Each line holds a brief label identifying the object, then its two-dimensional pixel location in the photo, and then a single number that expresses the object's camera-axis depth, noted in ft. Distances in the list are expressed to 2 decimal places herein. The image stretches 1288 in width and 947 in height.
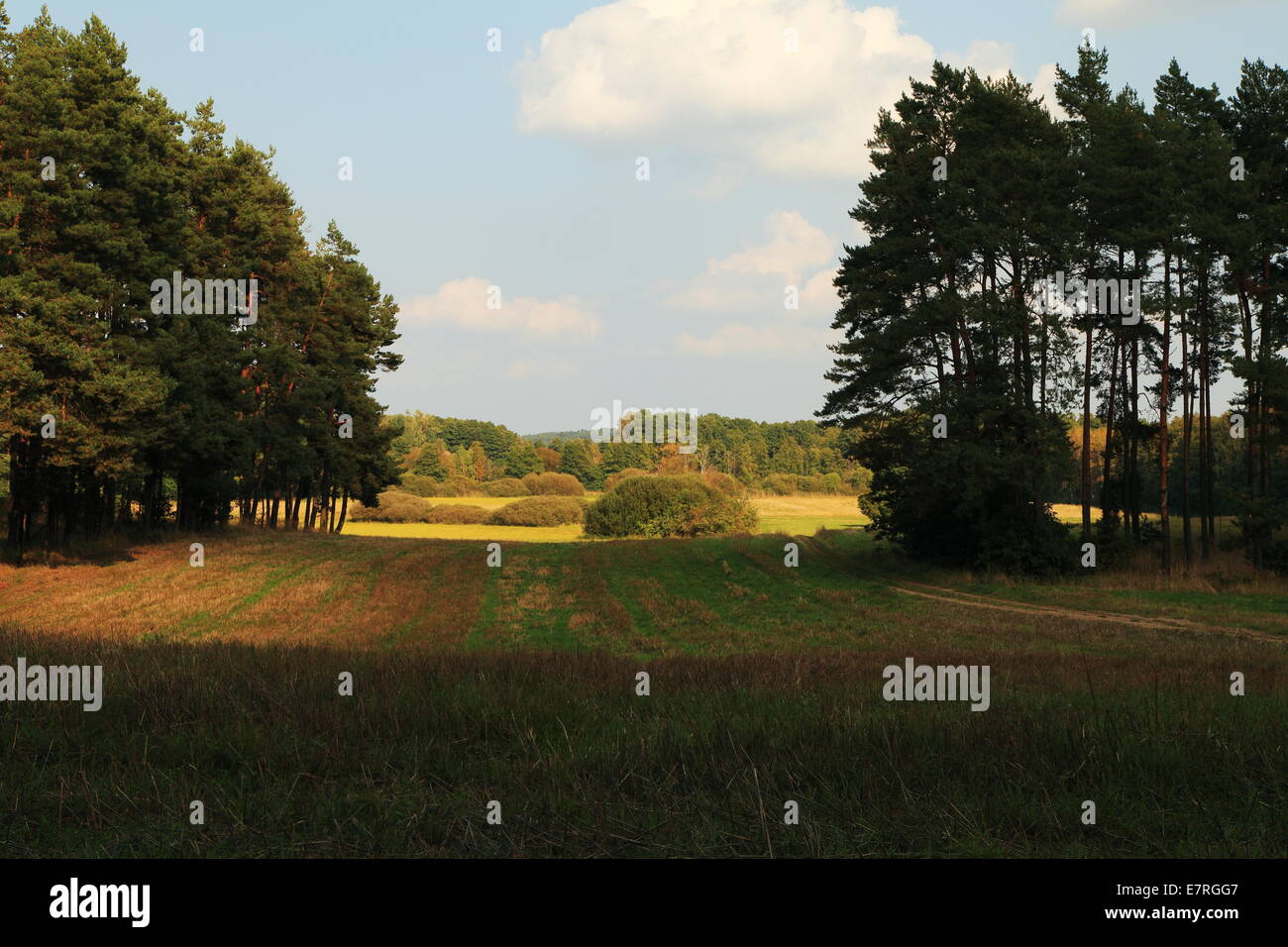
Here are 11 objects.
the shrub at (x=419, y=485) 437.58
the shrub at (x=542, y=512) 345.92
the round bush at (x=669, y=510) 273.13
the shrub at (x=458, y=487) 447.01
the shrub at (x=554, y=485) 403.95
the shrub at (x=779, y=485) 447.01
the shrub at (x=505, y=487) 439.22
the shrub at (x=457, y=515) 358.43
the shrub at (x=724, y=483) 291.38
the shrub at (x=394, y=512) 358.84
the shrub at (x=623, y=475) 299.38
